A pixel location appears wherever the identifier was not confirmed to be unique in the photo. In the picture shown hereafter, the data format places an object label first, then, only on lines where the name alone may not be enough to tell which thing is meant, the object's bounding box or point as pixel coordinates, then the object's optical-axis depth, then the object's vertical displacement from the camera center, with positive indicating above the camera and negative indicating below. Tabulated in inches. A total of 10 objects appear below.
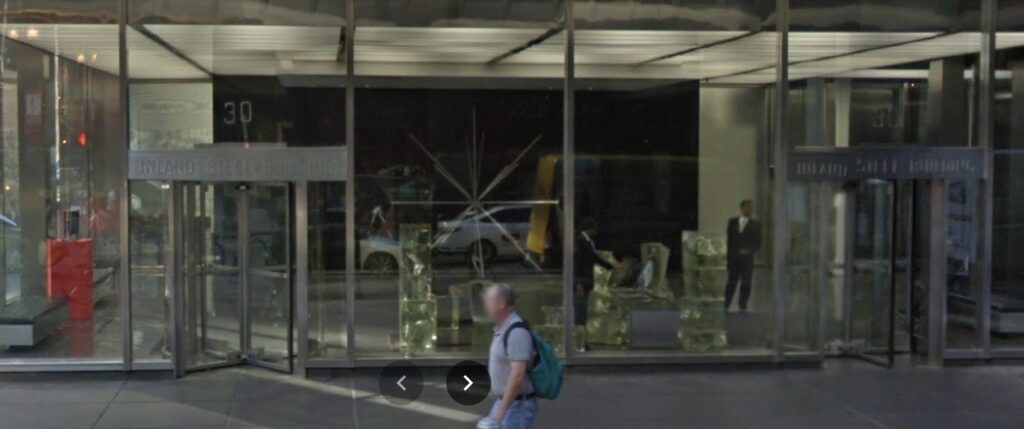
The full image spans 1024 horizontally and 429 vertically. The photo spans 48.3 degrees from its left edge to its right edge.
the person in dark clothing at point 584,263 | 456.4 -30.0
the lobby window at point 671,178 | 455.2 +4.3
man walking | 236.4 -37.3
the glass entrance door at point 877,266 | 487.8 -33.3
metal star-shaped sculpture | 450.6 +1.8
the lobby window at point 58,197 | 441.4 -4.6
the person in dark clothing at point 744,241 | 468.8 -21.8
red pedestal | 452.4 -36.5
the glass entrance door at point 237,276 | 451.8 -35.9
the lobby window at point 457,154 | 446.9 +13.2
